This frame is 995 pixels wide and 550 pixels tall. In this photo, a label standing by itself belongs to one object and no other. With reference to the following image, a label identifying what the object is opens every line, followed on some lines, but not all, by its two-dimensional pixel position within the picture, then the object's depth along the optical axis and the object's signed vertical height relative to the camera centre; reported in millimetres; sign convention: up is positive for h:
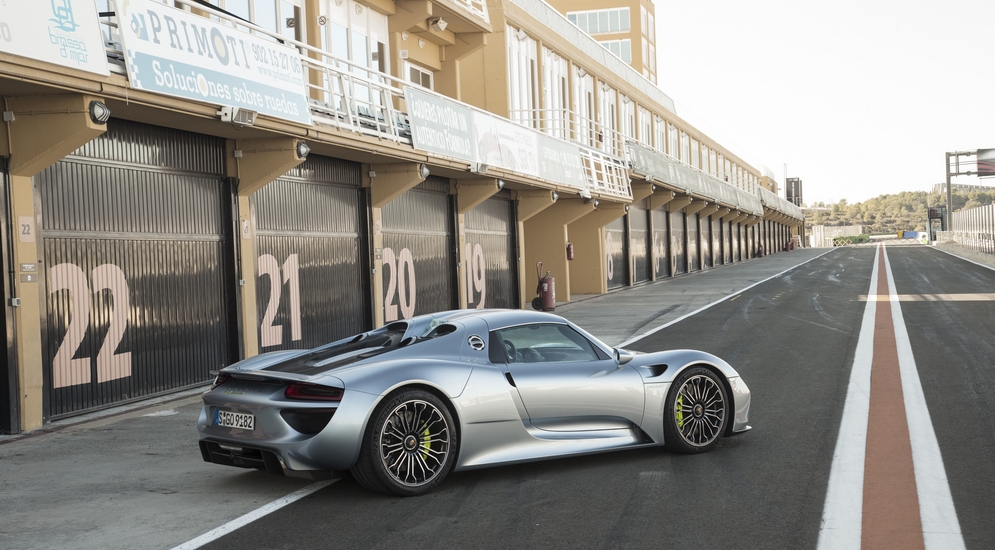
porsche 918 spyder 5676 -984
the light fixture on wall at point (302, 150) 12664 +1557
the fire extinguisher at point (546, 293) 24188 -1072
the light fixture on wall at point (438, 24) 20641 +5248
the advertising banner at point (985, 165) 94125 +7146
